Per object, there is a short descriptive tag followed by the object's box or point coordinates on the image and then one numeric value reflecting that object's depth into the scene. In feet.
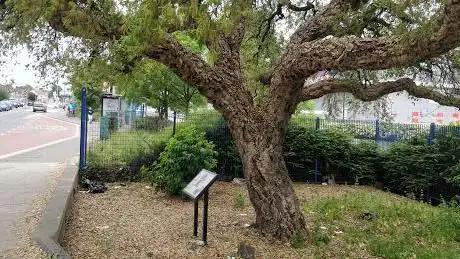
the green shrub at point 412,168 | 42.52
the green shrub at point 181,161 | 32.83
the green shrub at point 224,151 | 42.96
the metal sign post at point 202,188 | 21.63
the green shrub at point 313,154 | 45.03
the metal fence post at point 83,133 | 38.24
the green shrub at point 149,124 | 42.45
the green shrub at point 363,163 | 45.32
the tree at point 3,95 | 295.64
